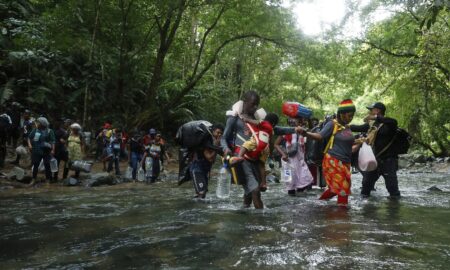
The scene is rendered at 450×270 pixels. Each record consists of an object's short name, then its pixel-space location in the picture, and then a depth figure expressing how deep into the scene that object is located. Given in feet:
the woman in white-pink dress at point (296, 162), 30.35
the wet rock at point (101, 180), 39.71
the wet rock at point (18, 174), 39.32
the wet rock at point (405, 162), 77.68
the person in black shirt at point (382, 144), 26.30
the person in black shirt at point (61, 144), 41.45
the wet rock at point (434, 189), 34.93
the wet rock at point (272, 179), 45.44
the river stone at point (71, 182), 38.87
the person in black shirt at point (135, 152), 44.86
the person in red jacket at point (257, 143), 20.20
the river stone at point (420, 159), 81.51
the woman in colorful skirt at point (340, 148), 21.71
